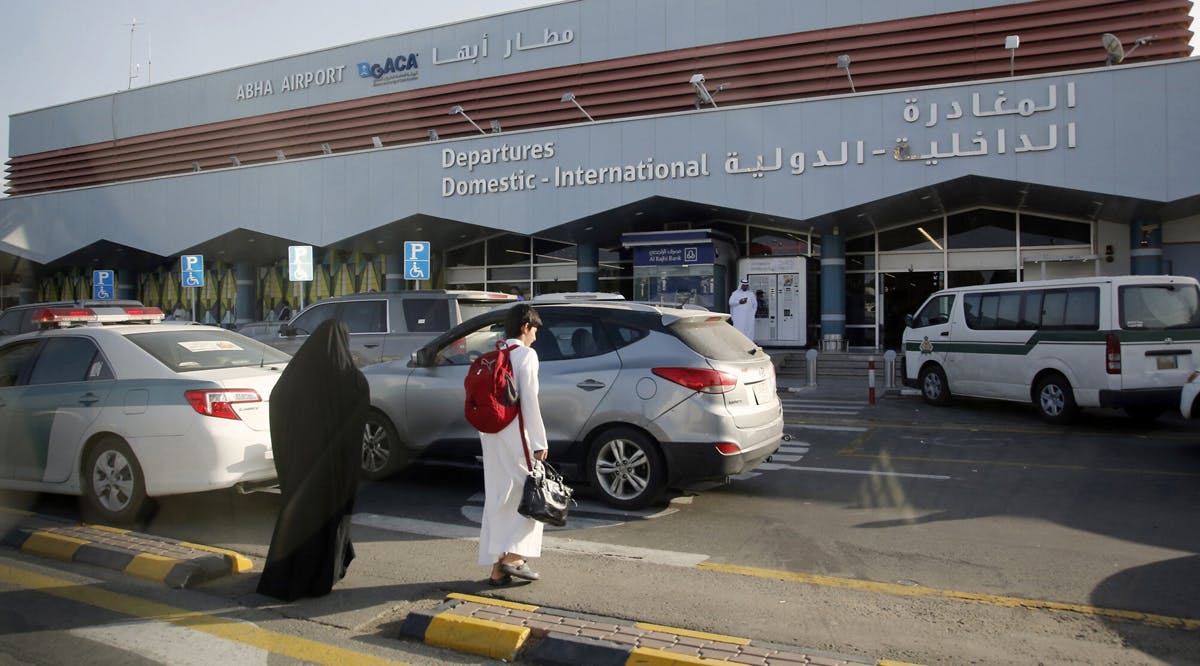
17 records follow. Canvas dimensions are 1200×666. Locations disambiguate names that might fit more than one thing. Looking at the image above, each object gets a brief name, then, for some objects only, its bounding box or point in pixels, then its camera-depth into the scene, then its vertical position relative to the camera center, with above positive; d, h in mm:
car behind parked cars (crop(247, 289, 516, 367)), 12023 +286
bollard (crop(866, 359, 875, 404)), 16066 -901
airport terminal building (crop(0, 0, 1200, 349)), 19609 +4536
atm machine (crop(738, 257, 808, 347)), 23984 +985
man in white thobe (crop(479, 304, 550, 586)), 5180 -853
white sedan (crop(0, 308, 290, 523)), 6617 -620
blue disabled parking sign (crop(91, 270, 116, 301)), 29266 +1800
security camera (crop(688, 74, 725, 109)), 23609 +6858
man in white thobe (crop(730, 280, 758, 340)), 21344 +618
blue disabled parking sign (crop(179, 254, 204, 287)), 25723 +1944
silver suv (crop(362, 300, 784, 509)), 7230 -563
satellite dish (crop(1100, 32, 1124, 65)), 20078 +6622
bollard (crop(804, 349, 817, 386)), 18672 -647
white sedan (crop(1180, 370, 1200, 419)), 10430 -802
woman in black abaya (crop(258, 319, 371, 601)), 5184 -741
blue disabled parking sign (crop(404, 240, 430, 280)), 21344 +1834
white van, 12016 -152
